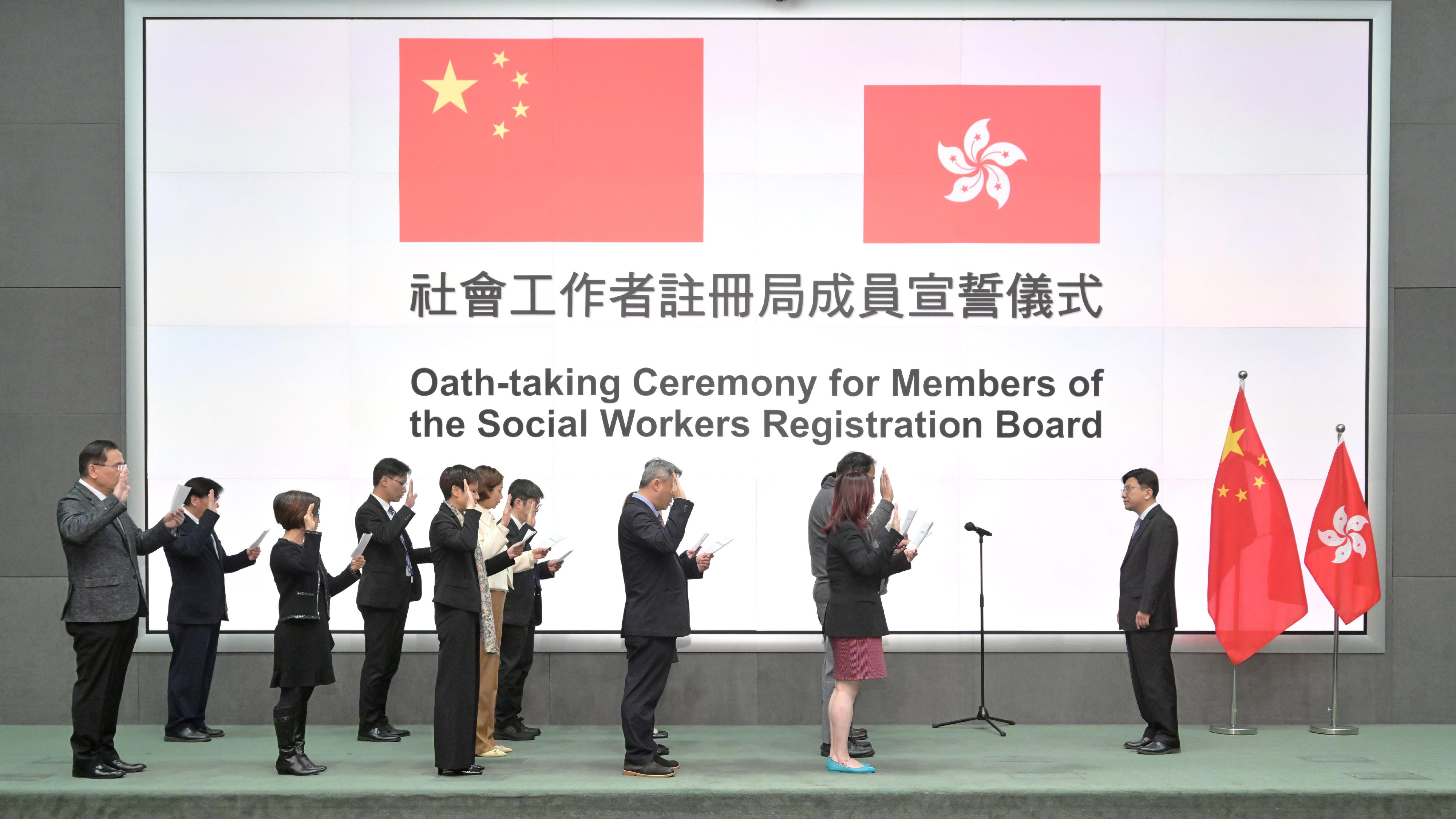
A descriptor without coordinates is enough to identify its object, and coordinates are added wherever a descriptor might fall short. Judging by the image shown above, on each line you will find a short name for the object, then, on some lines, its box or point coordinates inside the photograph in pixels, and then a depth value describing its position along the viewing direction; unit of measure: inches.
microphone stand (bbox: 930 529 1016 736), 266.2
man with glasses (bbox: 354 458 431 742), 248.1
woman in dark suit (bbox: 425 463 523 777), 210.8
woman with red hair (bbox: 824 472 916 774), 215.0
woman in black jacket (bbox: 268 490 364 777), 209.5
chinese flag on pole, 264.7
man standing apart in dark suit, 239.9
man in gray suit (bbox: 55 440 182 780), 210.2
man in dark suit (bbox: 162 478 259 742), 253.1
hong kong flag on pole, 267.4
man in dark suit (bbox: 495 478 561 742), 251.8
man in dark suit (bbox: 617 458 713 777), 216.2
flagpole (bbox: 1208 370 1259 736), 262.7
